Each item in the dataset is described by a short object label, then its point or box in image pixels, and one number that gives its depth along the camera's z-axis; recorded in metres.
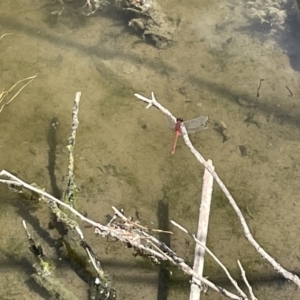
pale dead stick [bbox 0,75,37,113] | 2.93
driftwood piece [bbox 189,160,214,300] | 2.11
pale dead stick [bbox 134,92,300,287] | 1.50
